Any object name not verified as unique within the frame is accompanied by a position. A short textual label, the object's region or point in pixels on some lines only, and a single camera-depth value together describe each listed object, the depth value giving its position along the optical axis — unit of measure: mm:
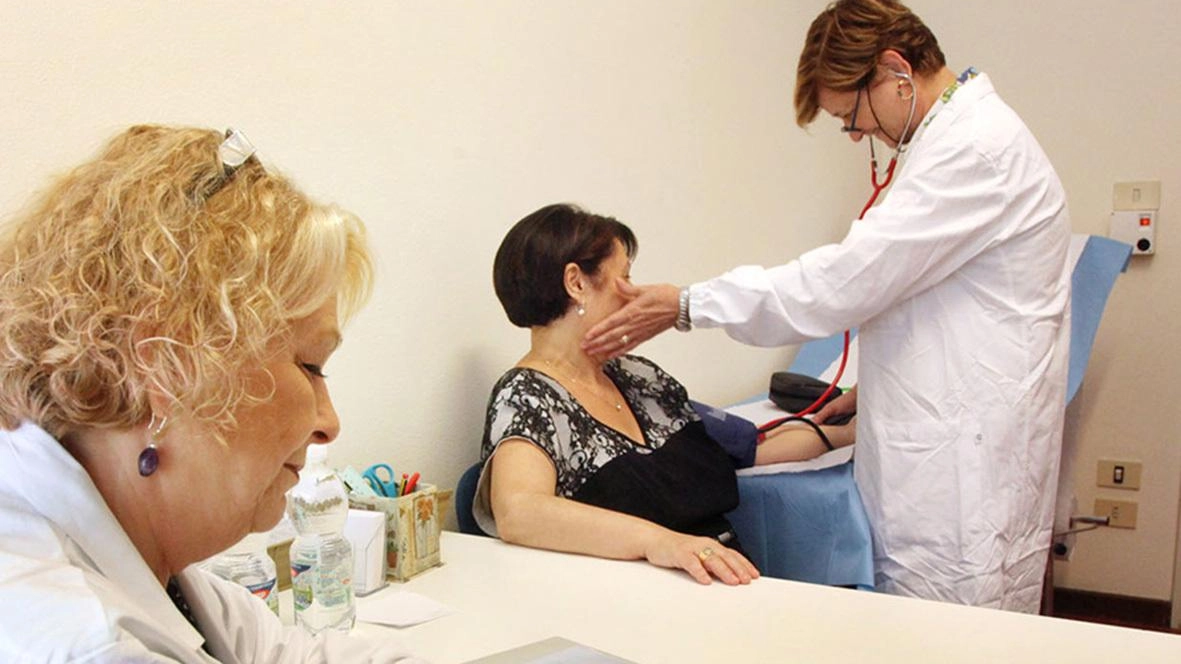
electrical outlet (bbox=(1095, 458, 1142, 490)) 3404
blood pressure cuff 2053
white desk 1116
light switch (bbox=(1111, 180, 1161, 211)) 3340
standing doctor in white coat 1676
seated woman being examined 1481
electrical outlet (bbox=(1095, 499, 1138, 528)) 3406
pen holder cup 1396
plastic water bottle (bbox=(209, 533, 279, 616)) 1150
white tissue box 1341
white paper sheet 1238
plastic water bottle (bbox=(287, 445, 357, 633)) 1175
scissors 1448
